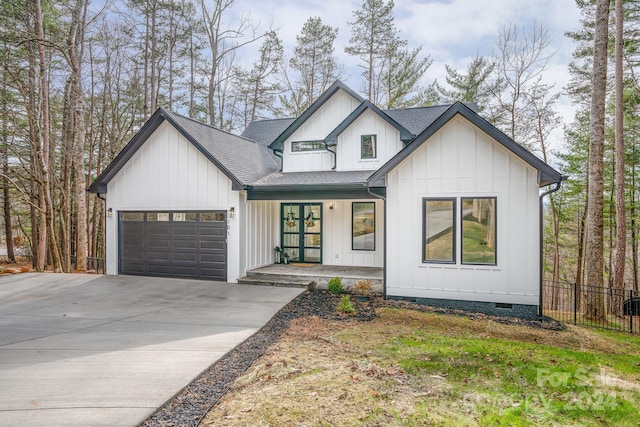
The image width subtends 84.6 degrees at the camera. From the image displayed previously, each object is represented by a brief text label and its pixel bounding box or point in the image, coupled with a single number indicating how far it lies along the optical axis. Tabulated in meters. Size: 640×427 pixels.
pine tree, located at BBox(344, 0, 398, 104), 19.17
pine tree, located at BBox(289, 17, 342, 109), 20.39
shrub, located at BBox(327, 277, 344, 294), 9.09
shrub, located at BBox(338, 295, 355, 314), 7.51
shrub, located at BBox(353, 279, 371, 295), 8.99
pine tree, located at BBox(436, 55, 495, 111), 17.83
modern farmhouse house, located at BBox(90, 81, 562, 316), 7.60
